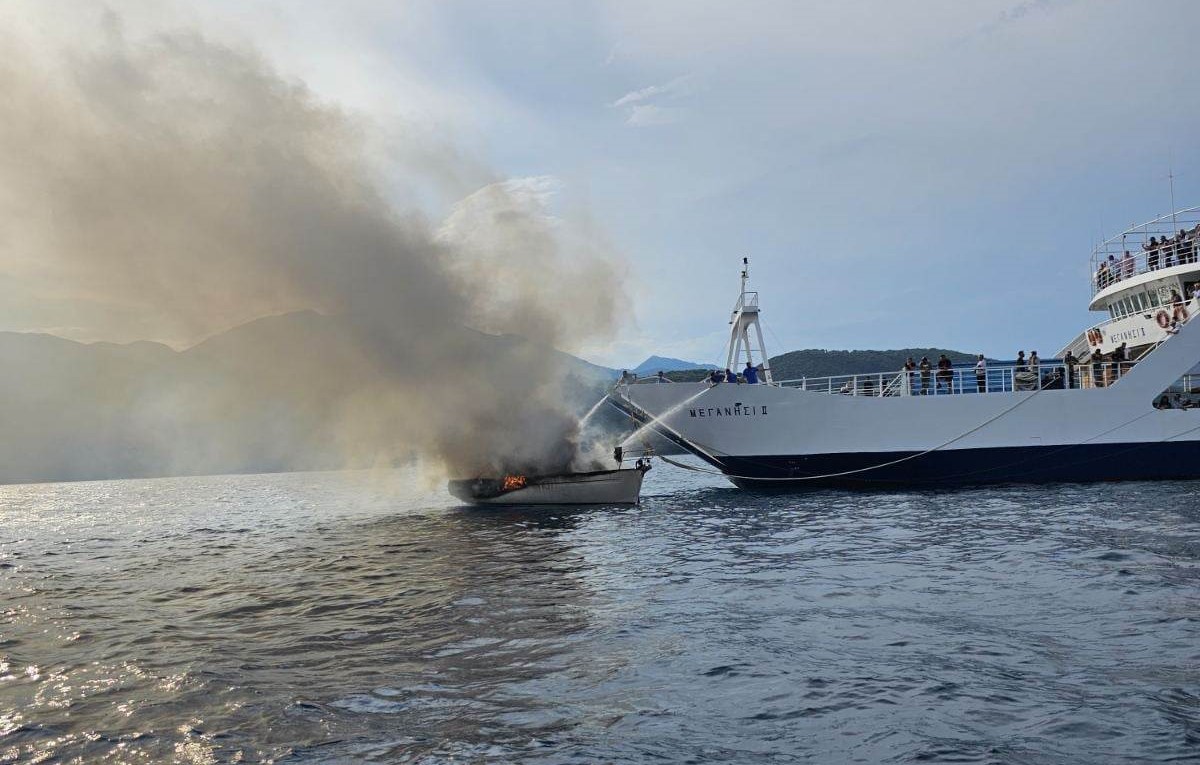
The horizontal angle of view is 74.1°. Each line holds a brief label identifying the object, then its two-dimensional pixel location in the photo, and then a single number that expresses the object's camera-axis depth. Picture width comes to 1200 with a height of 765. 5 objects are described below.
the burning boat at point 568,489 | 38.19
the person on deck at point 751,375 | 40.45
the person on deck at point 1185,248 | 41.38
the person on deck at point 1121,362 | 38.97
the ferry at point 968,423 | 37.72
